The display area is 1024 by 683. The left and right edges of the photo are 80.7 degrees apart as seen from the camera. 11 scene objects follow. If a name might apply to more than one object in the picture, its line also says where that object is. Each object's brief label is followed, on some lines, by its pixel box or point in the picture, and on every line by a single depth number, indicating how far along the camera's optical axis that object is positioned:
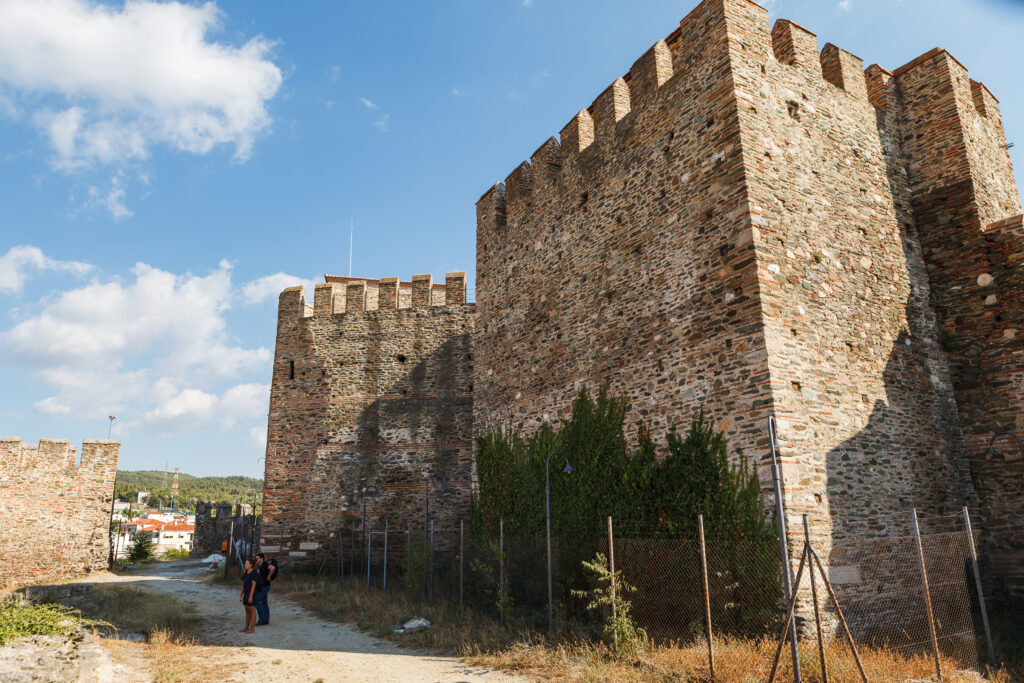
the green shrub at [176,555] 35.47
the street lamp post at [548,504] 9.42
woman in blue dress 11.04
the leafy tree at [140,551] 28.78
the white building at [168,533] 61.36
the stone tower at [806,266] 8.76
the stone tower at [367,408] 18.86
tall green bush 8.17
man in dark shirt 11.58
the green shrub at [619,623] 7.83
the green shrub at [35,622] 8.03
